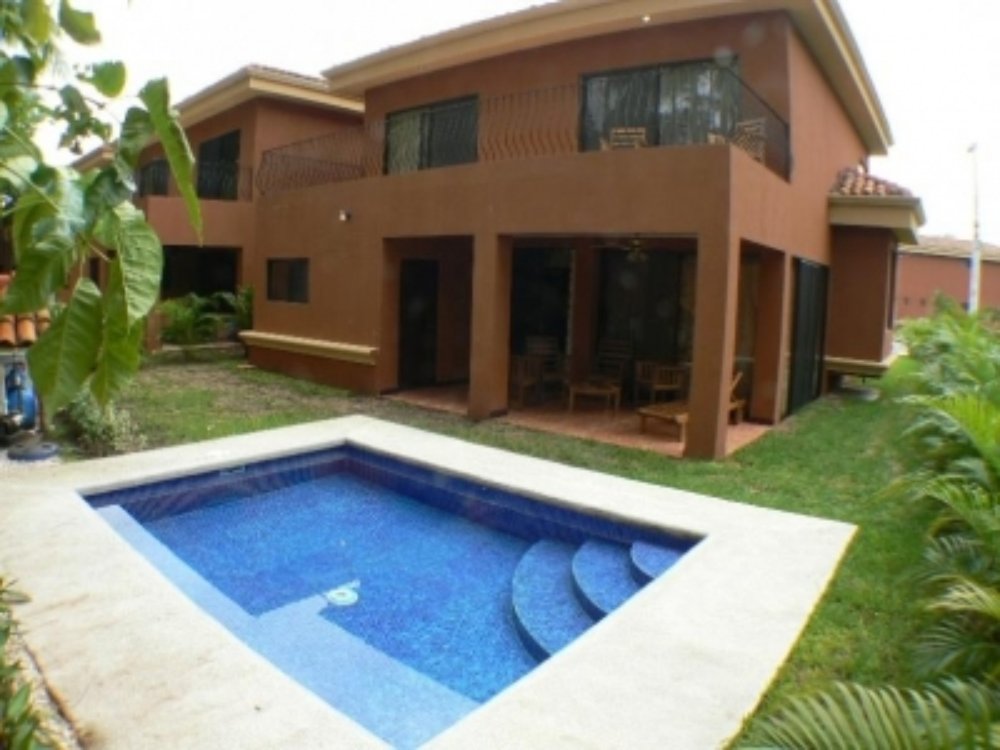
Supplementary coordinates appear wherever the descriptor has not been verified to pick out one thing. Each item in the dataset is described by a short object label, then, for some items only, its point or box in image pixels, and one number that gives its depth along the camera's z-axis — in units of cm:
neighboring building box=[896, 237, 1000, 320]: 3425
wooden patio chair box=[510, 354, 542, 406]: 1284
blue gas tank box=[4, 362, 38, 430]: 881
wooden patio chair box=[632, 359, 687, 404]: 1225
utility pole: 2400
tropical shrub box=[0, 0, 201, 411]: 101
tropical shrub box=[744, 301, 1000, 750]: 229
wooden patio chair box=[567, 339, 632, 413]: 1292
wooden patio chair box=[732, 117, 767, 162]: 1038
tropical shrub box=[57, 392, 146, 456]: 901
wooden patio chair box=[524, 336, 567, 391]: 1370
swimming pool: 491
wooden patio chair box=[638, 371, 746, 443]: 1014
